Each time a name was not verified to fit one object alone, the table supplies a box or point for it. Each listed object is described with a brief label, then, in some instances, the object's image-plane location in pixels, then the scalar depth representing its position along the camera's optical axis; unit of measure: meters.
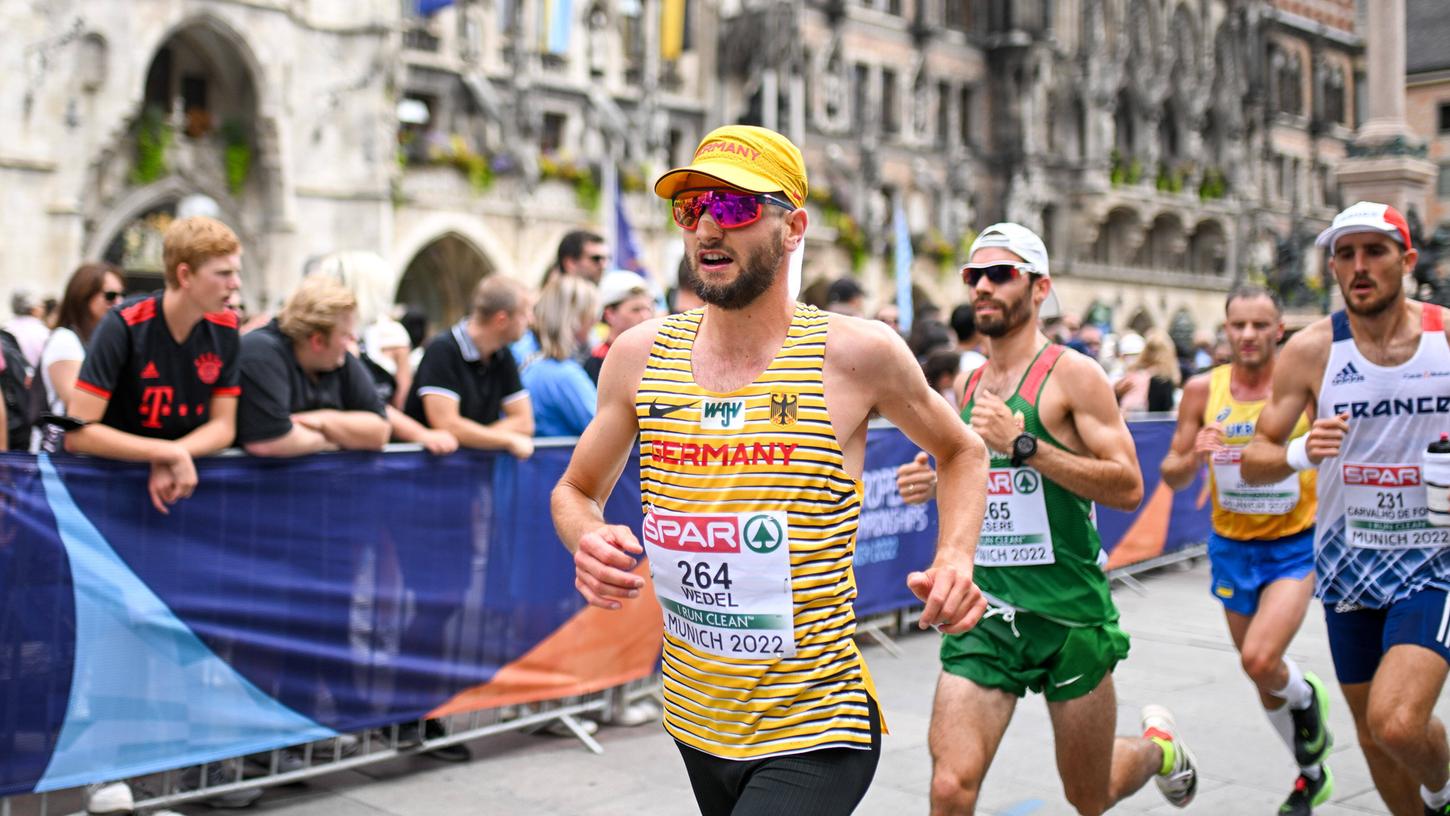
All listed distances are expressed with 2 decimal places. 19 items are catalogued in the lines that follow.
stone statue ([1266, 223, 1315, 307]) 24.98
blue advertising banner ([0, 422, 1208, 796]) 5.62
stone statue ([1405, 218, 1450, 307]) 21.19
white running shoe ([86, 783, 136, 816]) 5.94
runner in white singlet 5.27
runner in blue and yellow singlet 6.55
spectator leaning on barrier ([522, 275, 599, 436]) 8.02
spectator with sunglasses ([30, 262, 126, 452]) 7.25
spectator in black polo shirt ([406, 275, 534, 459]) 7.31
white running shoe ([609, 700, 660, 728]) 8.16
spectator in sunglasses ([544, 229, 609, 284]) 9.05
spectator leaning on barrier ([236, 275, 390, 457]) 6.27
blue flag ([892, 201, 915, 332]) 22.70
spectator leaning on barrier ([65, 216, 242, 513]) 5.75
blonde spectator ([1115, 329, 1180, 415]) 14.70
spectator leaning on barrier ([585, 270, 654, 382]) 8.39
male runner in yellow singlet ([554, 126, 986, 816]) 3.40
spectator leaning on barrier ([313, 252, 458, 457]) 7.18
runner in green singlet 5.10
